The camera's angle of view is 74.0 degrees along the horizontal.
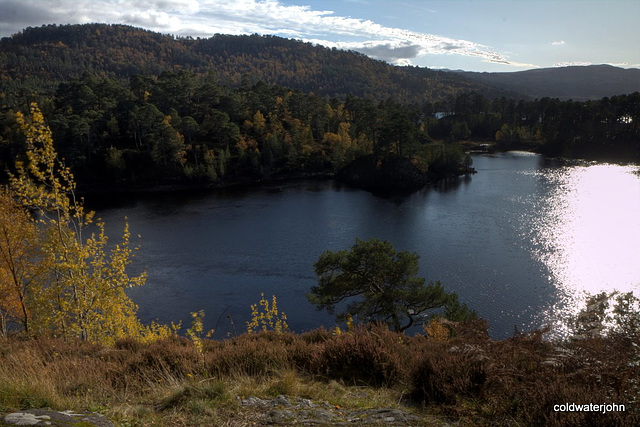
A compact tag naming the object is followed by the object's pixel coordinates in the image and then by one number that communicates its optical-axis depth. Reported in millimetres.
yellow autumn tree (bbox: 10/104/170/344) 10219
